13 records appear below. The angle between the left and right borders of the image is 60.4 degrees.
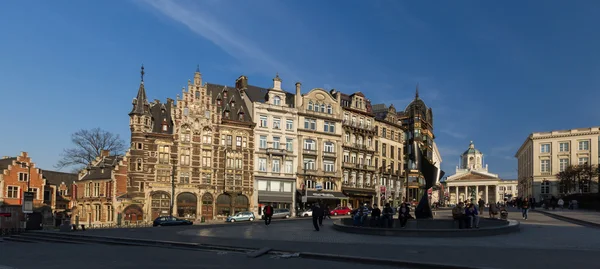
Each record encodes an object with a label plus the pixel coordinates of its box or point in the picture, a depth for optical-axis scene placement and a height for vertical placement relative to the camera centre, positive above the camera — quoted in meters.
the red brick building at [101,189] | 63.69 -3.10
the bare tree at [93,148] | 77.44 +2.58
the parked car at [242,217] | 57.00 -5.53
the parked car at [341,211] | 65.72 -5.40
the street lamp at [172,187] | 62.43 -2.55
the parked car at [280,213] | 60.81 -5.42
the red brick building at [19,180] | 73.84 -2.30
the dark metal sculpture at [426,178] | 31.12 -0.51
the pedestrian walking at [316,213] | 30.77 -2.69
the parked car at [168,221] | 47.84 -5.14
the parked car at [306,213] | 64.69 -5.64
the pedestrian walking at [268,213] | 37.16 -3.30
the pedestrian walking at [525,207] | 42.11 -2.87
